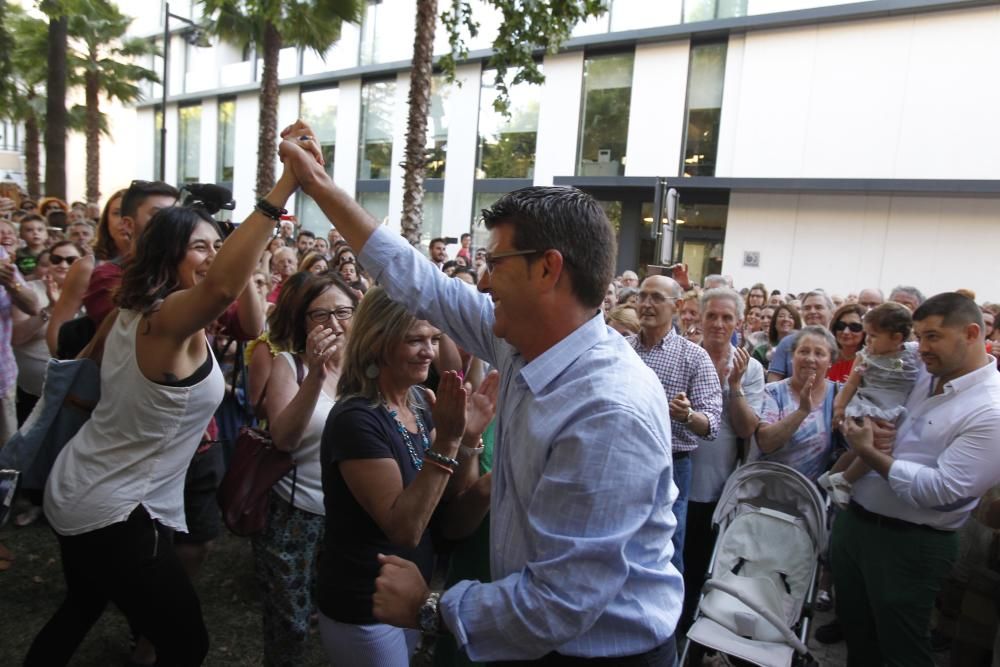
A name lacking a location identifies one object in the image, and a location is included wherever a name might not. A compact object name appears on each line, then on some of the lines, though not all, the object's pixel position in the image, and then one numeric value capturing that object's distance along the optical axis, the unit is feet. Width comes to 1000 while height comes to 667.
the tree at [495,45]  28.86
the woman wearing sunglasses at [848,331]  17.63
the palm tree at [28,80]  68.18
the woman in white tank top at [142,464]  7.36
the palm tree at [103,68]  73.61
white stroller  10.01
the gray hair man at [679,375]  12.49
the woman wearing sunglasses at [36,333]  15.42
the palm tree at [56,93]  45.37
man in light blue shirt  4.42
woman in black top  6.26
